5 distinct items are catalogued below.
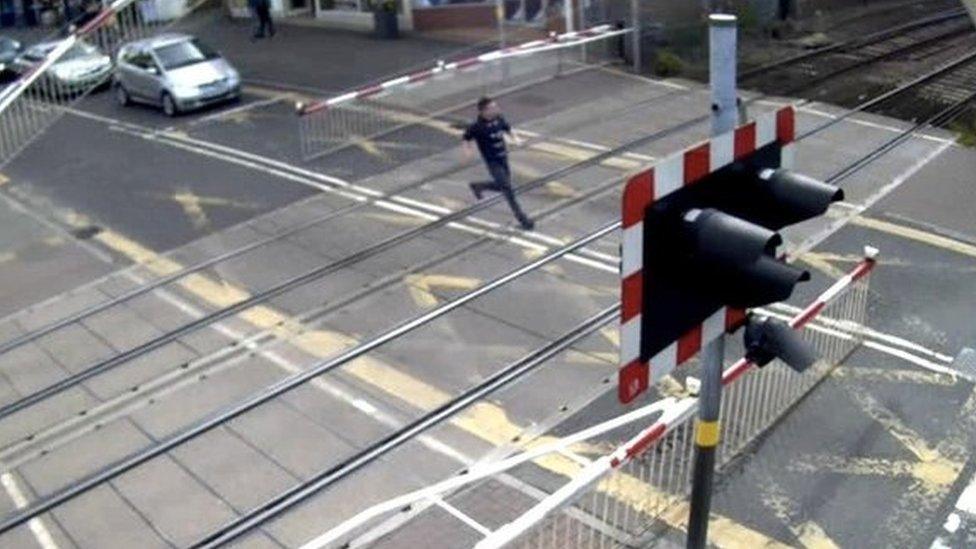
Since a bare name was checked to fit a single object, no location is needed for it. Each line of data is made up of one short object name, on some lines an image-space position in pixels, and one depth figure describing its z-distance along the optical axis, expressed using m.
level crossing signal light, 3.44
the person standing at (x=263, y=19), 26.52
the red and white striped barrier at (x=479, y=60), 14.05
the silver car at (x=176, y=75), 18.59
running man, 11.20
